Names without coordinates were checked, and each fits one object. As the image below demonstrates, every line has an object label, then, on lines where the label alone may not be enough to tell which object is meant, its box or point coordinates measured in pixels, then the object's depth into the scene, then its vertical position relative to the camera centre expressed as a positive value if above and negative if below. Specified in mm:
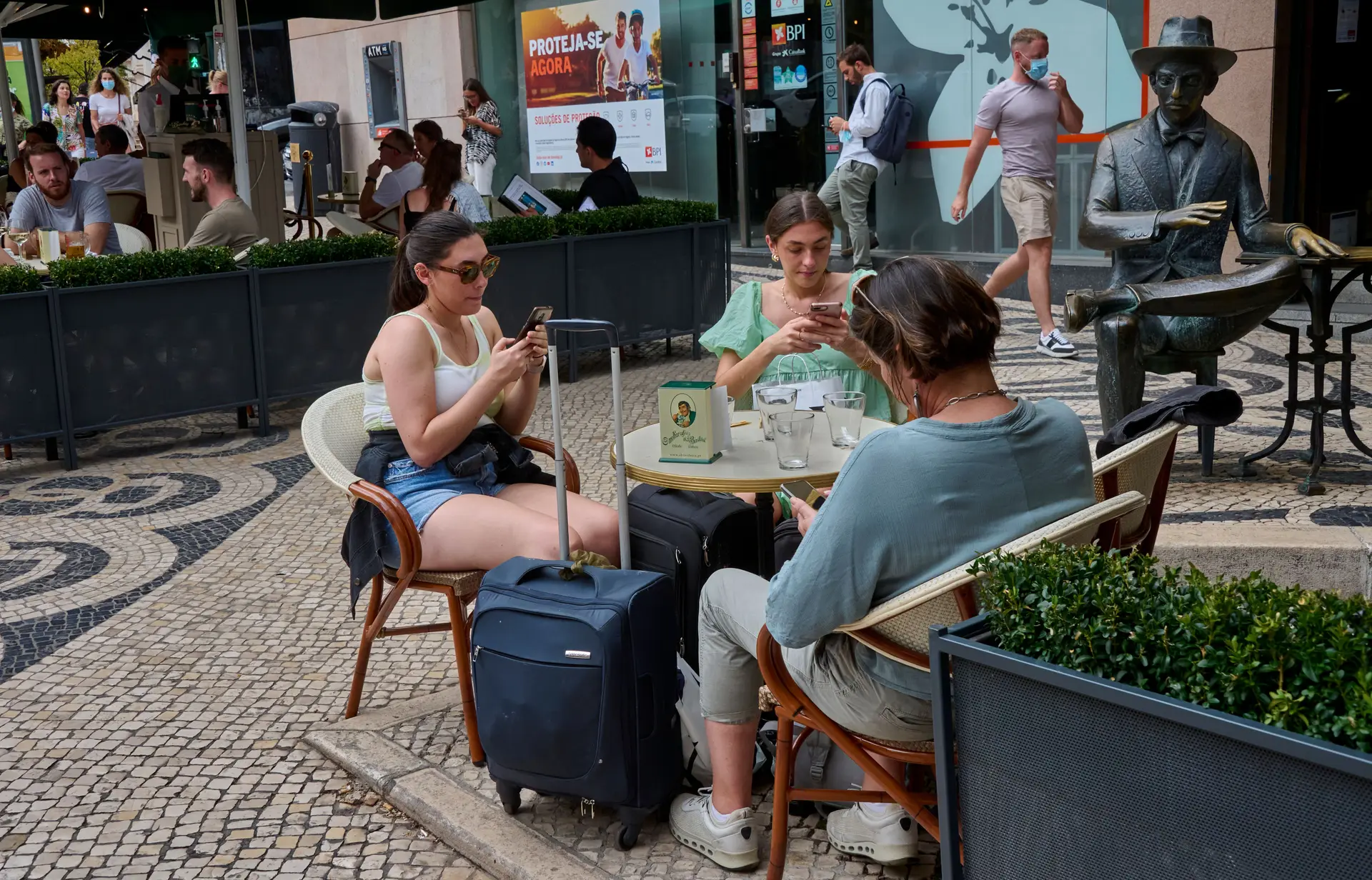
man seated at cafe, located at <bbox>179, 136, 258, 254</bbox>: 8094 -96
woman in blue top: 2459 -613
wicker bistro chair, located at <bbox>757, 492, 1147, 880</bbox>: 2383 -881
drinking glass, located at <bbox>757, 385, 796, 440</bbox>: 3516 -609
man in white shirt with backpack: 11594 -22
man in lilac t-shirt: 9297 +69
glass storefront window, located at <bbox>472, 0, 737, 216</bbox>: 14266 +599
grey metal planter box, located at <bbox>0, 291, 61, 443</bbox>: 6828 -893
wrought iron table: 5332 -830
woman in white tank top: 3688 -626
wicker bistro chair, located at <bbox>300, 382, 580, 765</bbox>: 3584 -928
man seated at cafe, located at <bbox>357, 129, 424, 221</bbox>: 10258 +18
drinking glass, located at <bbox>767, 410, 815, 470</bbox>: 3455 -682
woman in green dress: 4215 -470
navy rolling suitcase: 3016 -1125
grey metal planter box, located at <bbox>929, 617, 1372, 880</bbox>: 1695 -855
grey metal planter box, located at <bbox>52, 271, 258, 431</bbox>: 7090 -867
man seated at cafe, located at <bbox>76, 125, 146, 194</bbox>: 10984 +133
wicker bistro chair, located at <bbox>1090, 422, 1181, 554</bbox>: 2951 -720
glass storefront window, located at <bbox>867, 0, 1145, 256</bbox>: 10742 +518
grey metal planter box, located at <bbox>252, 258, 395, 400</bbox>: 7750 -817
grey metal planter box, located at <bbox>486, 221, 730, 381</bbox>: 8641 -743
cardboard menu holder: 3512 -652
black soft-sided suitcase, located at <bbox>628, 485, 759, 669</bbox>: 3742 -1014
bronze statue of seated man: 5250 -340
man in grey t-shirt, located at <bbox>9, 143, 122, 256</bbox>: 8562 -115
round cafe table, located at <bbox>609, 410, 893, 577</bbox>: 3359 -760
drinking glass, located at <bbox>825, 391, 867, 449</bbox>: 3674 -678
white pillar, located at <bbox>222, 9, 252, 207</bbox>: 8820 +479
